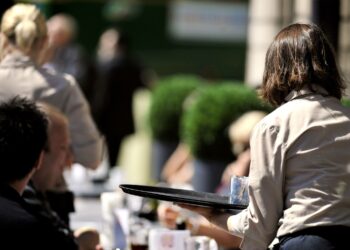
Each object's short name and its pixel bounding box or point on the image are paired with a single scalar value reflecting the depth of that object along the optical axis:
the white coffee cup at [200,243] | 9.85
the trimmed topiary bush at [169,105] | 21.54
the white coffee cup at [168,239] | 9.77
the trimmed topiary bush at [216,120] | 16.75
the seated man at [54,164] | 10.28
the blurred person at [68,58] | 24.86
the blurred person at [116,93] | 25.53
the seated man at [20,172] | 7.92
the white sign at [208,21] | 41.05
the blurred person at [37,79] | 10.82
